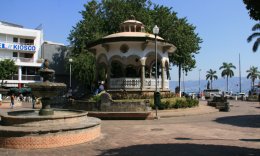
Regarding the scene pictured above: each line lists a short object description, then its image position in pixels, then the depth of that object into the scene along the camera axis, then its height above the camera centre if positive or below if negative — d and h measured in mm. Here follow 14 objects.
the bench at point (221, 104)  29902 -1227
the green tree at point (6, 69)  51656 +3352
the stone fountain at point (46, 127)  10742 -1253
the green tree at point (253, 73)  125438 +6477
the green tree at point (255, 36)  50591 +8314
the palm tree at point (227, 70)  122125 +7413
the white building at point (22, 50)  58938 +7160
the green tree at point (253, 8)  8938 +2224
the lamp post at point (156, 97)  21125 -423
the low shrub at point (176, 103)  23389 -922
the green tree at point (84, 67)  50938 +3524
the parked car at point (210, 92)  62978 -329
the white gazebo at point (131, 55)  26188 +2856
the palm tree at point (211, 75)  140750 +6427
